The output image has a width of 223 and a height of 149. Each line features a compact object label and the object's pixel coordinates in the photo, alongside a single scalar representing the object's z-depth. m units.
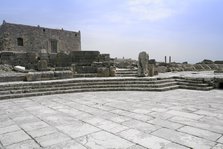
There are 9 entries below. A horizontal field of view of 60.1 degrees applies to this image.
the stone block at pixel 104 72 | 10.46
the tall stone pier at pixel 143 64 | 9.55
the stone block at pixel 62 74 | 8.96
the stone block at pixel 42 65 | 11.06
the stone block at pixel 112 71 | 10.54
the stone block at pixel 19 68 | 10.37
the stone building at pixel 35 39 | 21.88
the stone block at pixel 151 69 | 10.64
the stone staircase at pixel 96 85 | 6.88
